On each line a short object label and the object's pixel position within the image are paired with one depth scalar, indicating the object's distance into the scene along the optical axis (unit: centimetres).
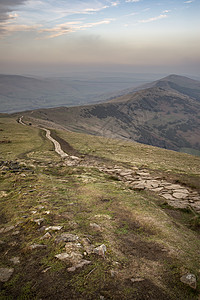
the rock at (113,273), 536
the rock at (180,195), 1382
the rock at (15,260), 583
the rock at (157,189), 1517
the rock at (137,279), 522
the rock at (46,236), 700
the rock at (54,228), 759
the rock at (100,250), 621
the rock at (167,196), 1375
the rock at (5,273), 514
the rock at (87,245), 634
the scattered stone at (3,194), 1174
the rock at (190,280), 514
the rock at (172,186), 1579
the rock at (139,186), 1551
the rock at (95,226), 805
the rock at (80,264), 544
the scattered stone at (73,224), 805
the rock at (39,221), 810
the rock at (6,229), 772
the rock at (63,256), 589
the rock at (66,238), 677
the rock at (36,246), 644
